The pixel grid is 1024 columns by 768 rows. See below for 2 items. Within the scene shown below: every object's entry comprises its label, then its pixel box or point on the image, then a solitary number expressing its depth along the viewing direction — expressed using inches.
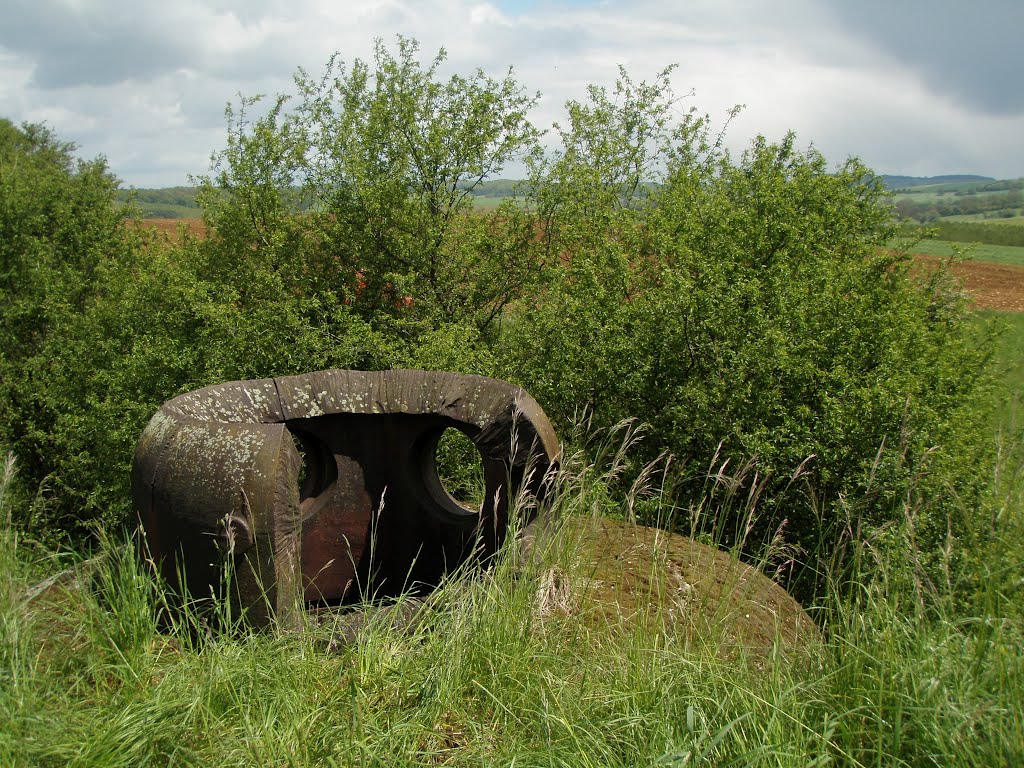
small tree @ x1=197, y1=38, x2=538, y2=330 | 378.6
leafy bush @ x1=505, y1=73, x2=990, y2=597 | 228.7
